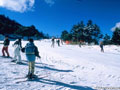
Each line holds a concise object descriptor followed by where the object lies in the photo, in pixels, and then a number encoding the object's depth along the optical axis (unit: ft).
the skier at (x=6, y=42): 26.36
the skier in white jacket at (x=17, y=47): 22.57
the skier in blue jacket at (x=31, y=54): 14.79
